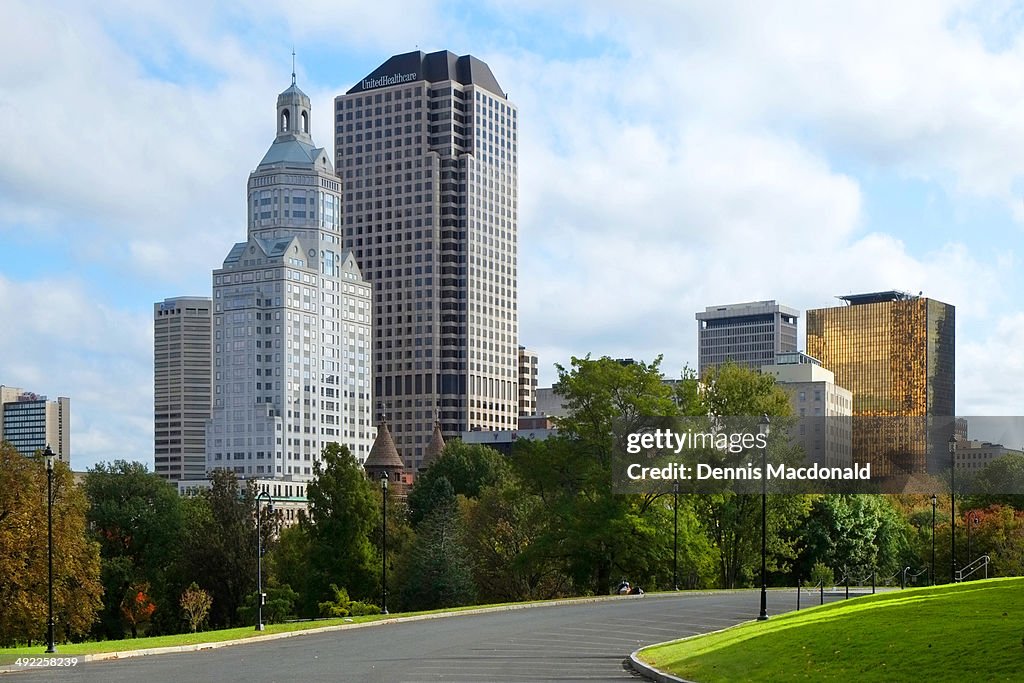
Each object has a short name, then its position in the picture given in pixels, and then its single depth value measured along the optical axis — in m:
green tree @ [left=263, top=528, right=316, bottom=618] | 88.62
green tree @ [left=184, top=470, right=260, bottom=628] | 95.62
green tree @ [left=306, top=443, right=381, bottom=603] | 89.44
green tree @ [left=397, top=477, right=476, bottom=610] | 74.31
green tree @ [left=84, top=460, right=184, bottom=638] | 97.81
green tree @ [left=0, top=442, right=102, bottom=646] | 60.75
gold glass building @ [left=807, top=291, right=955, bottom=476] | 128.38
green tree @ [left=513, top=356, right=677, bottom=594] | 66.81
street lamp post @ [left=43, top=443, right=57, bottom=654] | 37.53
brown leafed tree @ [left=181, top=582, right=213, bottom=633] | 89.25
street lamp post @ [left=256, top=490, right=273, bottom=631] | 44.45
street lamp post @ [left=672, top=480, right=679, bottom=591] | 67.81
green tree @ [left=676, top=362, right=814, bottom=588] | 81.62
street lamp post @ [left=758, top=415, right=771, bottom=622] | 40.25
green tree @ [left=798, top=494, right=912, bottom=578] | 88.50
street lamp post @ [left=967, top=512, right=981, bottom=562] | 85.89
